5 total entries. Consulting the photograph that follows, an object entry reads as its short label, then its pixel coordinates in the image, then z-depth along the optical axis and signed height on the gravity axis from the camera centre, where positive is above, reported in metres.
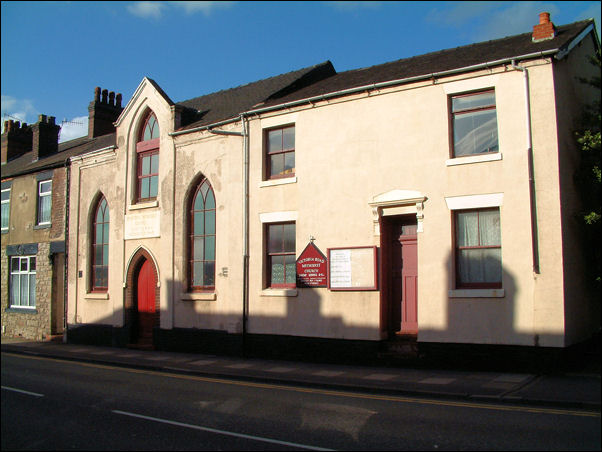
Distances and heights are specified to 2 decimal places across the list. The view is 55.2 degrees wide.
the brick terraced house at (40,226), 22.64 +2.42
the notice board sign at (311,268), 15.12 +0.37
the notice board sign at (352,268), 14.31 +0.33
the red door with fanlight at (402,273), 14.43 +0.20
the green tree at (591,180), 12.78 +2.22
